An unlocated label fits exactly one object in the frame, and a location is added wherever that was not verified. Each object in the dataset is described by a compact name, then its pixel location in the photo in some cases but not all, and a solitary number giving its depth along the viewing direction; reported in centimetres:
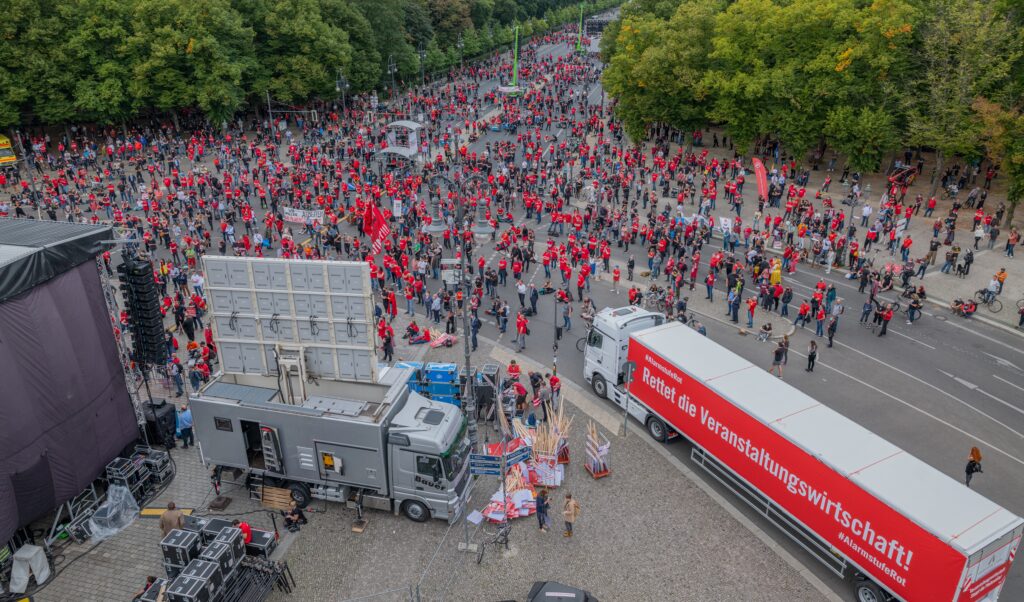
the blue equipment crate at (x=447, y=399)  2209
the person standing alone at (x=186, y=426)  2091
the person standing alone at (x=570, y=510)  1720
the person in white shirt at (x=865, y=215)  3688
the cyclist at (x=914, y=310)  2916
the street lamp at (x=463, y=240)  1642
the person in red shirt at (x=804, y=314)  2869
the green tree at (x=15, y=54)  5072
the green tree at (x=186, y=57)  5438
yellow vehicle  4900
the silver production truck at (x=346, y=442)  1734
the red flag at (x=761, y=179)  3878
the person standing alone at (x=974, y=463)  1855
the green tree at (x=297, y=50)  6356
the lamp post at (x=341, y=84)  5334
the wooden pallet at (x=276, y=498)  1848
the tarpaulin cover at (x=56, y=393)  1614
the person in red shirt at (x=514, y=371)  2253
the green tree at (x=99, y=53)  5291
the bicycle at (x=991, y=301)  3050
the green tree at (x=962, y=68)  3859
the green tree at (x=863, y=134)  4331
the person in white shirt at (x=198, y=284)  3147
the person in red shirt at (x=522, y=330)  2694
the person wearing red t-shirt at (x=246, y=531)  1616
